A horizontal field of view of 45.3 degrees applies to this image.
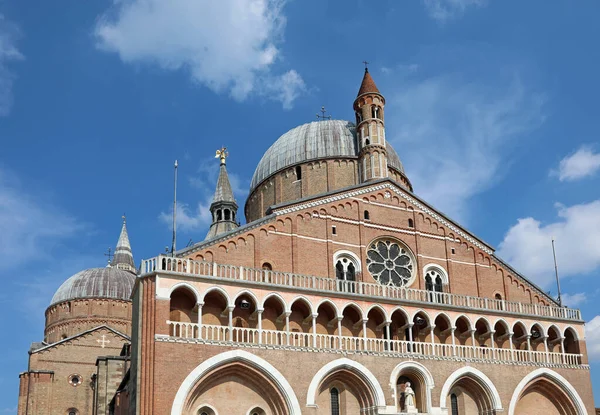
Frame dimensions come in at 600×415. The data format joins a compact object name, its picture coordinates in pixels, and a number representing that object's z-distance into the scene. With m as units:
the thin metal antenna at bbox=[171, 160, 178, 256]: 30.93
